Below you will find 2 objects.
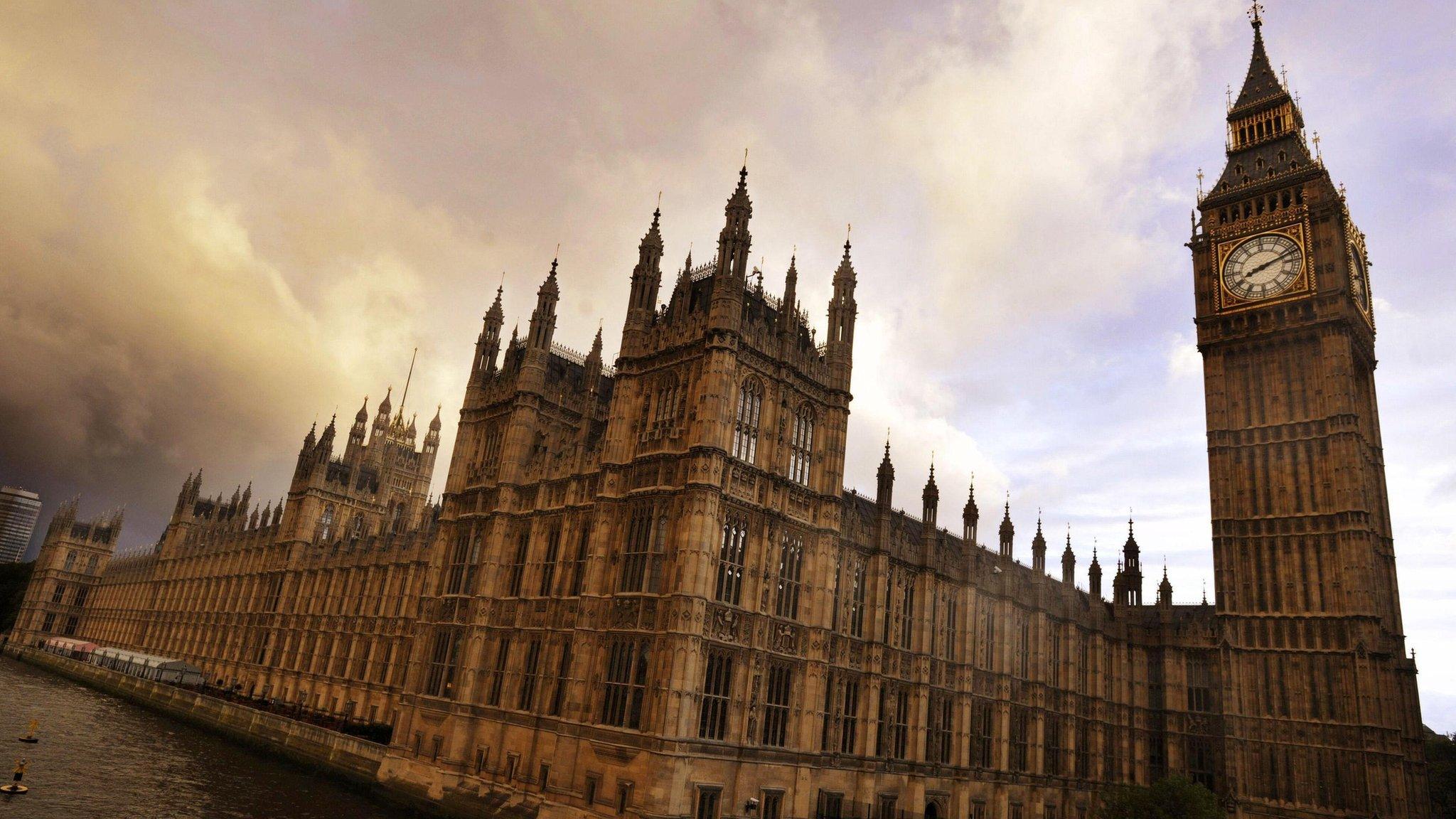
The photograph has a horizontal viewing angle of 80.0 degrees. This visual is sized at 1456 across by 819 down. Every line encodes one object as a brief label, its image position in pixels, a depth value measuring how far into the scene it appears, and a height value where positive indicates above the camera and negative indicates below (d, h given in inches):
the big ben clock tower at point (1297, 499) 2299.5 +744.8
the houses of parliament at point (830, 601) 1540.4 +250.9
